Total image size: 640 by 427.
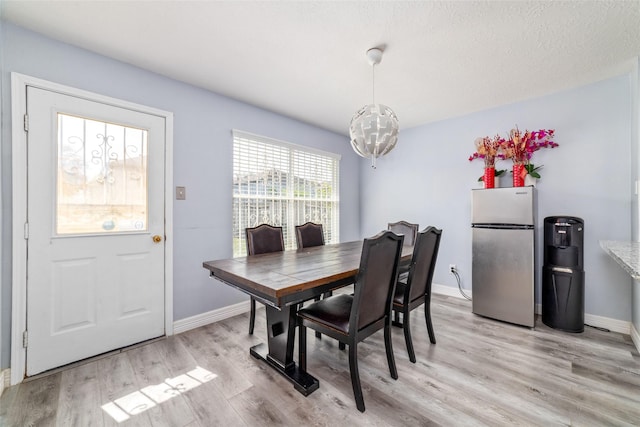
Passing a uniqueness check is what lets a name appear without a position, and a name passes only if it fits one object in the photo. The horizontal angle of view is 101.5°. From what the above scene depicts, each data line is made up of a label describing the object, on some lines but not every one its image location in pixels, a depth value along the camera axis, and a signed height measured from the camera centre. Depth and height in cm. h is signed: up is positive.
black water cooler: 253 -60
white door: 192 -12
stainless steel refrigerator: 269 -43
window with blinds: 318 +38
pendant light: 212 +71
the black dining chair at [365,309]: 158 -68
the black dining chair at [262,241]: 258 -28
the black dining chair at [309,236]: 306 -26
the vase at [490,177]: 310 +44
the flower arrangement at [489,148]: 311 +79
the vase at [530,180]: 301 +39
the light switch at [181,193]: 263 +21
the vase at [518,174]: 295 +45
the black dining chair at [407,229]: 337 -21
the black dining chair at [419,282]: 206 -58
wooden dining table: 148 -41
